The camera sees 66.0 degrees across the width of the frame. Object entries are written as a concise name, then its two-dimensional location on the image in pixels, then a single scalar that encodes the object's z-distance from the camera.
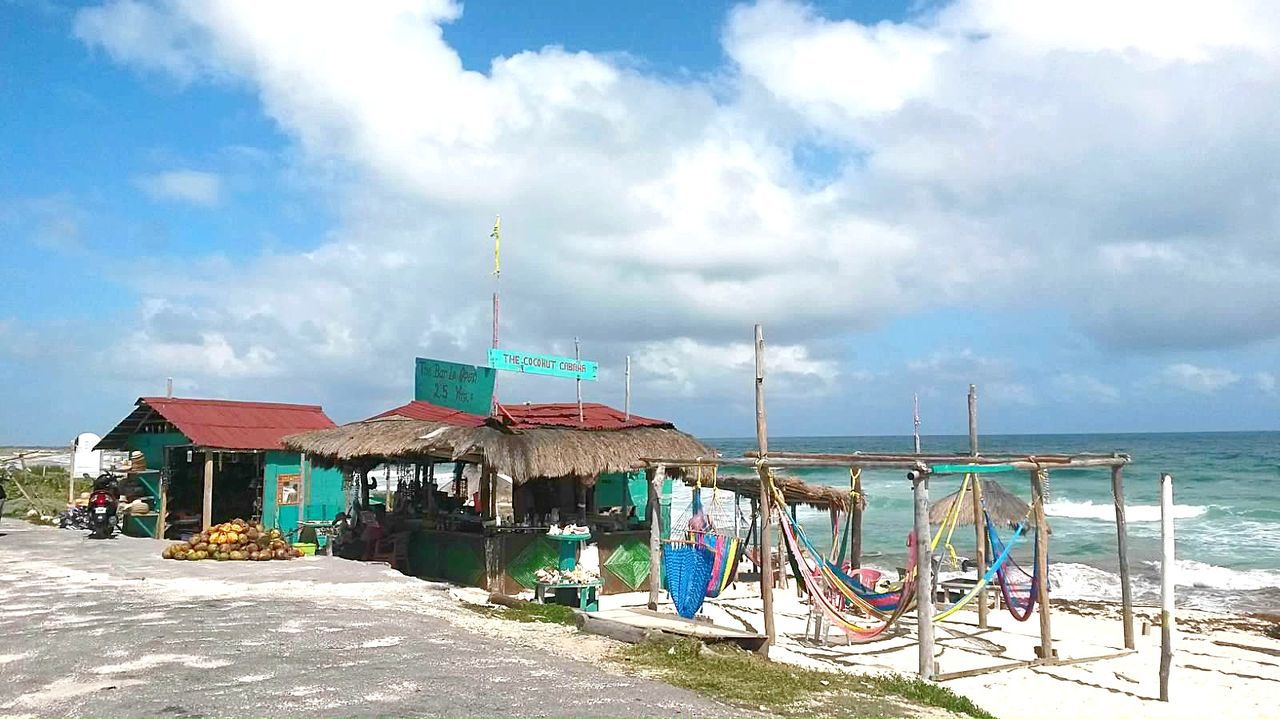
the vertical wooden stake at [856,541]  12.00
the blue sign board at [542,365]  11.62
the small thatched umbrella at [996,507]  13.70
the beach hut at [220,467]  15.84
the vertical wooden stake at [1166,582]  7.50
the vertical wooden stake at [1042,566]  8.66
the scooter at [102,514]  15.97
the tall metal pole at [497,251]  12.84
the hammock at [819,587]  8.20
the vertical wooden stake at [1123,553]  9.24
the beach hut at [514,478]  11.31
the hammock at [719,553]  9.49
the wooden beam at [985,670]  7.90
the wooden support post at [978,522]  9.72
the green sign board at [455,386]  12.36
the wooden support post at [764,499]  8.79
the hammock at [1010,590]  8.78
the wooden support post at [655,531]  10.18
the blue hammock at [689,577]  9.43
